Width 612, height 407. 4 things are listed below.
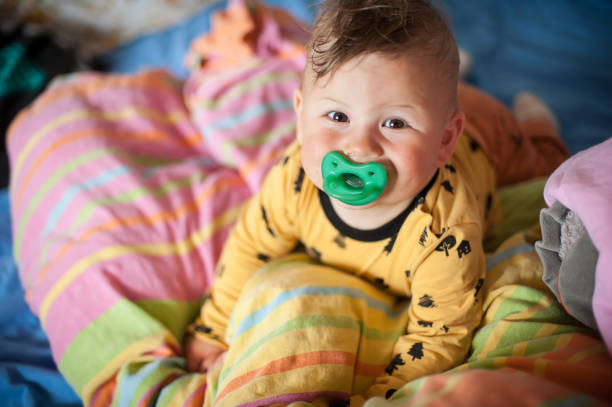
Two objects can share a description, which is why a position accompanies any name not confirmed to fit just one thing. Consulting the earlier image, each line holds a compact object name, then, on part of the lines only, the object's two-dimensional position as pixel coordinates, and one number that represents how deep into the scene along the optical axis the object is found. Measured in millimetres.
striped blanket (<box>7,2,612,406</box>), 642
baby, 588
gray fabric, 555
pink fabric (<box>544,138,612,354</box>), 514
